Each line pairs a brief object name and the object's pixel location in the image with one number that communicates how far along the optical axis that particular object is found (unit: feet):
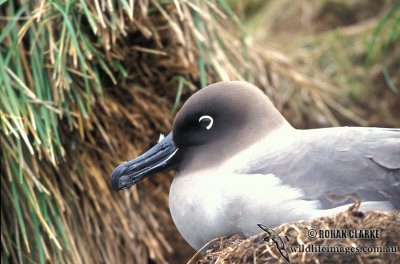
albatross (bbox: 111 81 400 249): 21.94
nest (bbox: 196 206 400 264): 19.56
